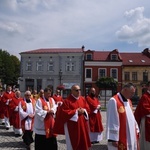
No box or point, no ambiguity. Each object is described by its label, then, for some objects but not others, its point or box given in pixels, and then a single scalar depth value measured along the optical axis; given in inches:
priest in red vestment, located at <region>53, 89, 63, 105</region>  400.2
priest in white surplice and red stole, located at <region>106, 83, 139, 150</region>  136.7
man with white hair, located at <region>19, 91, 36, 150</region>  243.1
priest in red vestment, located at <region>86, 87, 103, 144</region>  270.0
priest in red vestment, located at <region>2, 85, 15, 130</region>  365.5
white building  1270.3
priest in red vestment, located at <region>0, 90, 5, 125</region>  385.2
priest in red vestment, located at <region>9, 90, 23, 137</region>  303.1
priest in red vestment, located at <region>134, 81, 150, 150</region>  176.6
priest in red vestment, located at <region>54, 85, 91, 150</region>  163.0
